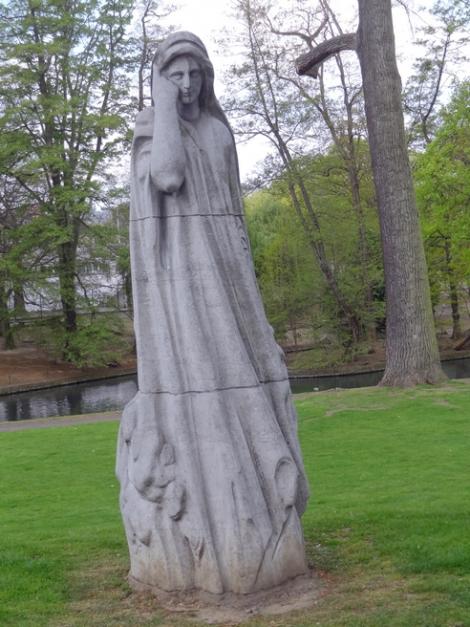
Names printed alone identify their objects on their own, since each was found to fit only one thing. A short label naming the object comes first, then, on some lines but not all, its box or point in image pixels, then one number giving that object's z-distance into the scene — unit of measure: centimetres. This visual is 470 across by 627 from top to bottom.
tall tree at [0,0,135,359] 3575
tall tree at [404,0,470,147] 3384
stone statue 561
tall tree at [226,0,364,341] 3177
